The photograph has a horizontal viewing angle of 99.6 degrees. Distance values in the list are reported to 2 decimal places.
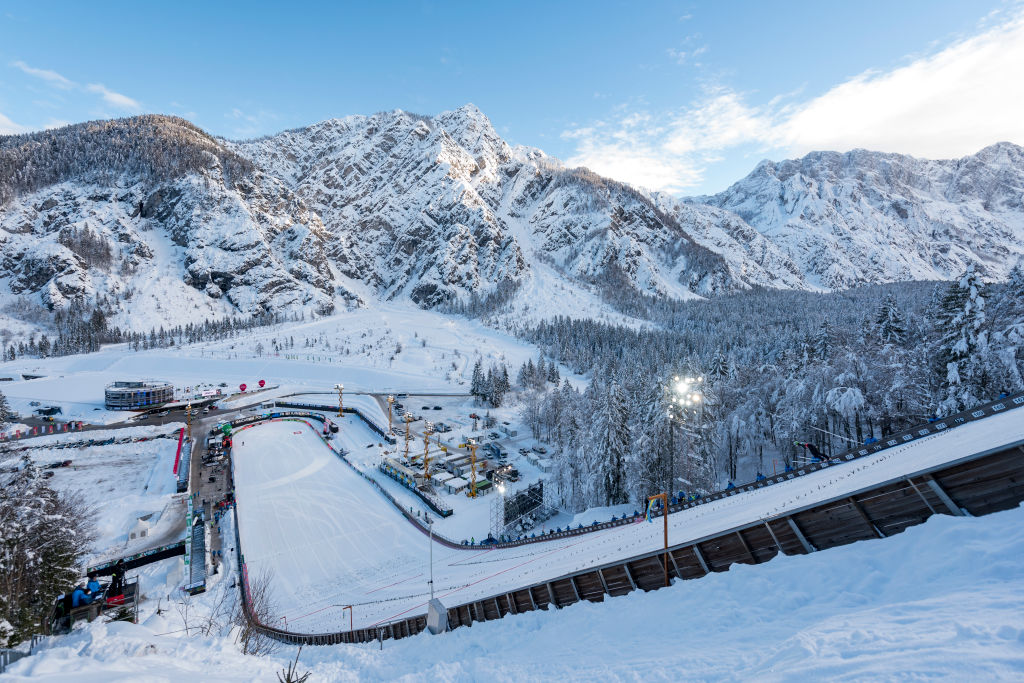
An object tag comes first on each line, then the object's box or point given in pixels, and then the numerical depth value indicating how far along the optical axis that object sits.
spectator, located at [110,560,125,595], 19.33
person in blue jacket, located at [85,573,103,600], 17.03
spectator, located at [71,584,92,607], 16.59
